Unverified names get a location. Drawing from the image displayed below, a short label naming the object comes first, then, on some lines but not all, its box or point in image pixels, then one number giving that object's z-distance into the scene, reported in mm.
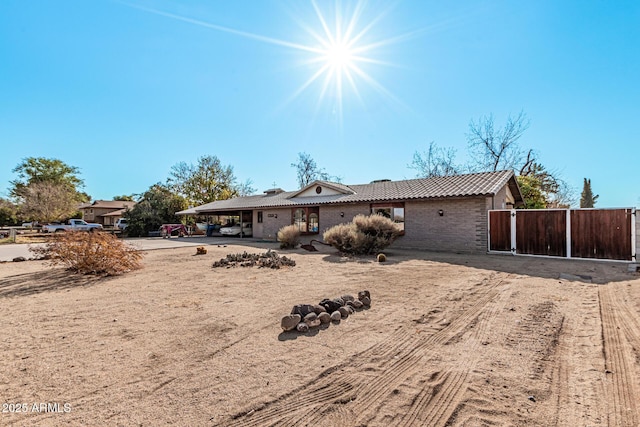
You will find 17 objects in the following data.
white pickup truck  28589
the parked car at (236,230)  24094
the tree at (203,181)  39844
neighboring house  52562
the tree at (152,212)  28266
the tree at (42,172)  43812
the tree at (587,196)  37281
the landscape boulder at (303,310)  4332
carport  25109
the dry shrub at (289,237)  15367
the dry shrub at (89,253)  8109
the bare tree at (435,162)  31078
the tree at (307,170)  40406
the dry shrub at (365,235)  11938
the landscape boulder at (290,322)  3969
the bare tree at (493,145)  26109
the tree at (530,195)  20672
